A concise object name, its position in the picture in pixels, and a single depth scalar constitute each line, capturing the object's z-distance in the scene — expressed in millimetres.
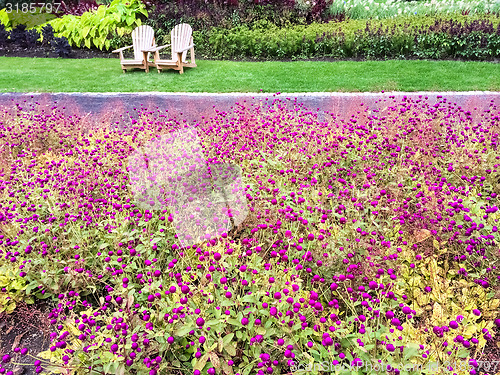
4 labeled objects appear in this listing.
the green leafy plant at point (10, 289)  2281
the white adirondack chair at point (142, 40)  8391
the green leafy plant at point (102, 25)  9953
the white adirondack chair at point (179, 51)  7742
